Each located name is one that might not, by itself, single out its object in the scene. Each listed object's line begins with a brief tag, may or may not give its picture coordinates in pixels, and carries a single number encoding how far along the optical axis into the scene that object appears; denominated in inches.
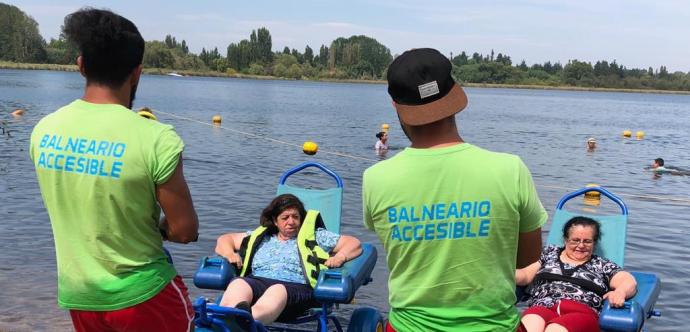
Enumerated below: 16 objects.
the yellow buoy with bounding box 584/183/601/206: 516.5
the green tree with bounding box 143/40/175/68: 4913.9
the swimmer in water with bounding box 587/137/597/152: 973.8
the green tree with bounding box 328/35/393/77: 6614.2
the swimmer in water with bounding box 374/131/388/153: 787.0
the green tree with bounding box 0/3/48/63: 4734.3
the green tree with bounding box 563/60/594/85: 6099.9
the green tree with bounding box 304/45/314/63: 6794.8
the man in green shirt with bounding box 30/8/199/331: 90.7
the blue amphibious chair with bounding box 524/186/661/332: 171.0
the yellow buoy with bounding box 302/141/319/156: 781.3
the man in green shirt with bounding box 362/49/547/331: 89.7
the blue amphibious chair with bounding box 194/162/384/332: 188.7
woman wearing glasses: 175.8
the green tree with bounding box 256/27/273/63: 6122.1
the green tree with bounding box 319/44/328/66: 6840.6
